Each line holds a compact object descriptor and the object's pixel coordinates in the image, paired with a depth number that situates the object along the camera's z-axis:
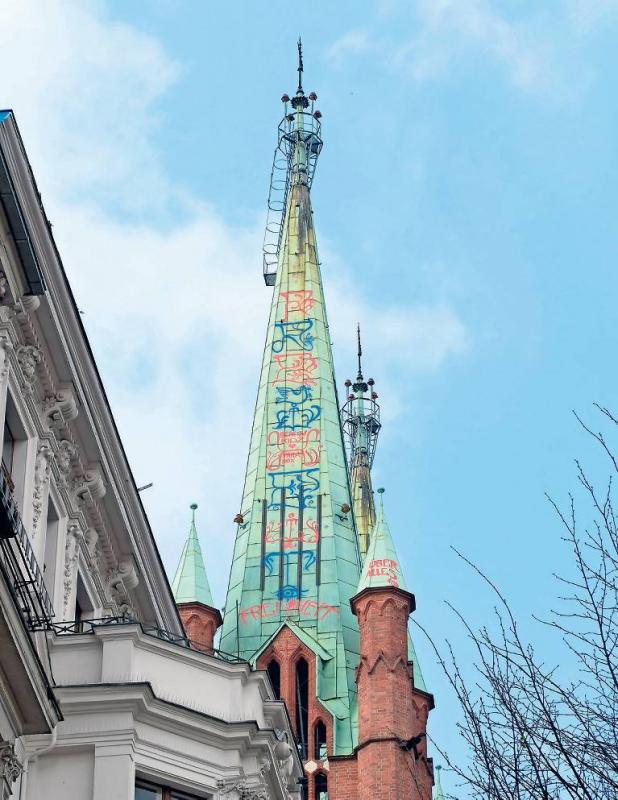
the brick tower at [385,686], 56.03
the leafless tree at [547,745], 15.77
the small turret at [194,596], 58.41
